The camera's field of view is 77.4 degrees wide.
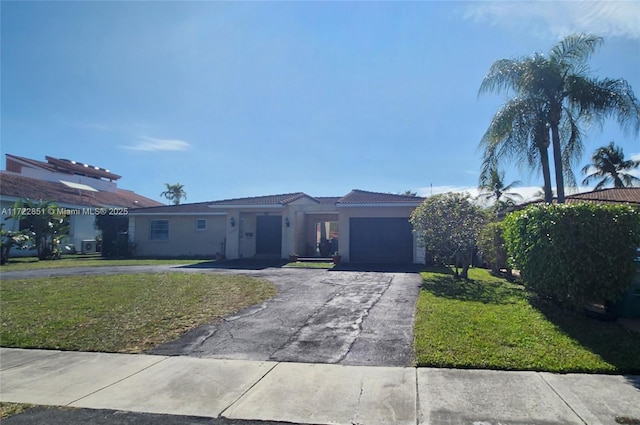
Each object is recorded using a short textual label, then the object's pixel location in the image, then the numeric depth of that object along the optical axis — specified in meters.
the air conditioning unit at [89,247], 26.61
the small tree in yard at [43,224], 21.67
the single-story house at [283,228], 19.14
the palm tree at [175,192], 53.97
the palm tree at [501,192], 33.84
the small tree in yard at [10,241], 19.38
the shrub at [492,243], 12.63
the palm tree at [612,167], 30.14
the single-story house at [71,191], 25.07
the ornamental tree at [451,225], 12.97
